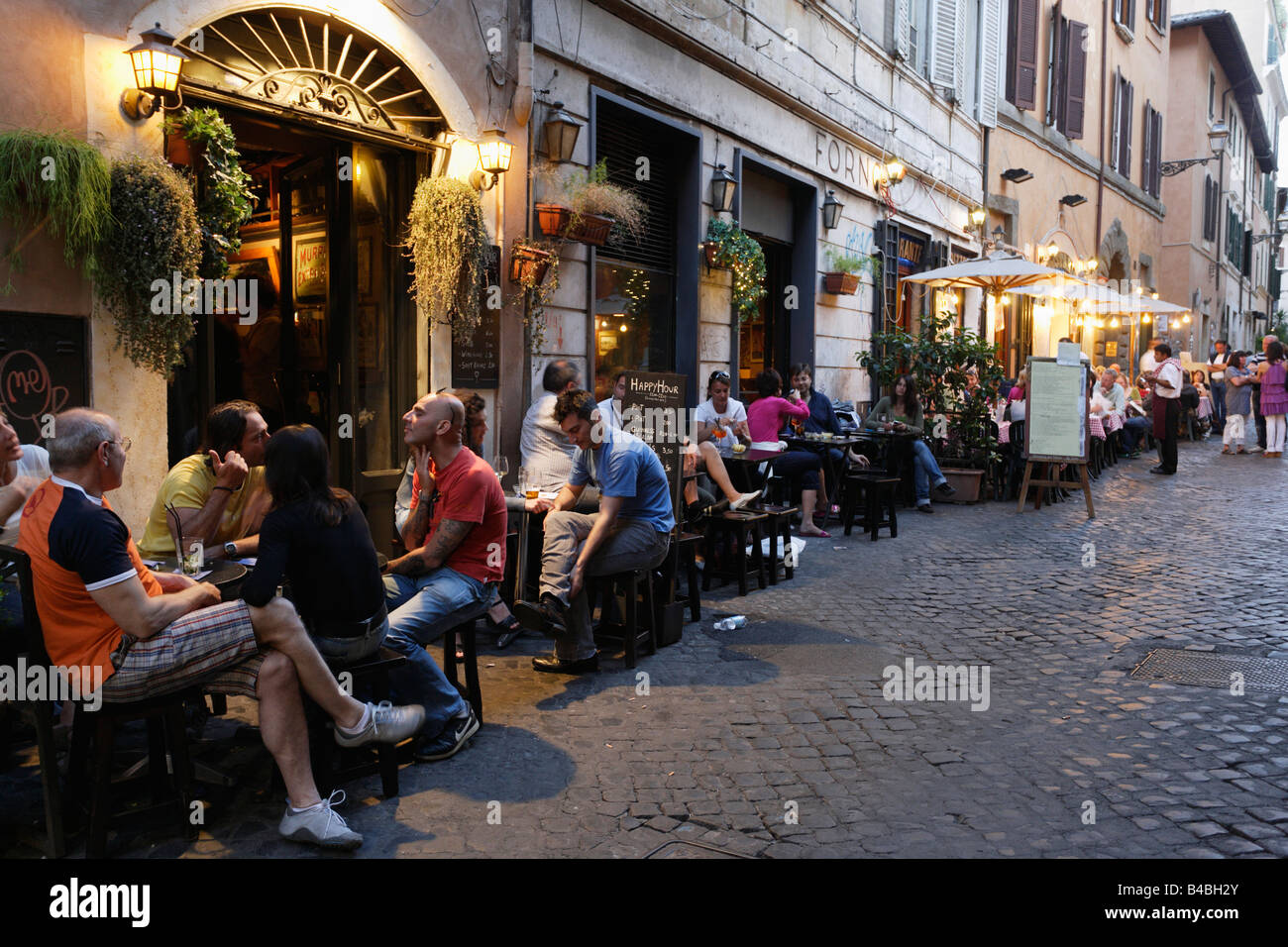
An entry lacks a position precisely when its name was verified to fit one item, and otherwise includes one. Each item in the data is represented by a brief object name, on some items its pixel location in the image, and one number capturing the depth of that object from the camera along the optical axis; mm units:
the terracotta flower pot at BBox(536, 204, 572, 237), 8133
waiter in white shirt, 14633
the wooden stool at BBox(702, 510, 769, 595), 7070
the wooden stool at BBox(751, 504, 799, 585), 7430
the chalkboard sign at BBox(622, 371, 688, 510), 6297
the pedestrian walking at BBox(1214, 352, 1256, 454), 18859
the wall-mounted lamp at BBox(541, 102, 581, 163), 8219
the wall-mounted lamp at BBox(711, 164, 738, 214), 10711
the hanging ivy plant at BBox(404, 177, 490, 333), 7145
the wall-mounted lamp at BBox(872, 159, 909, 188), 14562
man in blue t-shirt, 5227
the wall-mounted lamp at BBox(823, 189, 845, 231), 13266
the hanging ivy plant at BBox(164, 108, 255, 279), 5465
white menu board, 11078
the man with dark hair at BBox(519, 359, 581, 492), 7156
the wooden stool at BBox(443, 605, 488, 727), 4465
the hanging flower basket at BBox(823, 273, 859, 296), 13492
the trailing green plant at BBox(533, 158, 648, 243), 8305
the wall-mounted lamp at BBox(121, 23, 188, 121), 5230
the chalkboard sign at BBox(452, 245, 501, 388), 7680
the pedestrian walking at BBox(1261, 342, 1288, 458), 16938
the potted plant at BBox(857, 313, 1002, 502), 12391
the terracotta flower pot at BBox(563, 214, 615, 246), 8328
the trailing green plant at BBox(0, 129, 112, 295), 4641
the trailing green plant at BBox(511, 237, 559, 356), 8164
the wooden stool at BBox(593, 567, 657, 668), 5422
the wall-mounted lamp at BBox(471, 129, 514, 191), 7578
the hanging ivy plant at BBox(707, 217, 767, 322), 10766
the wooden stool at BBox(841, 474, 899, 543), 9430
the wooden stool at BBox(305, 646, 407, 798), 3580
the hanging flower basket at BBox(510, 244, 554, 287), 7906
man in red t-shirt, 4176
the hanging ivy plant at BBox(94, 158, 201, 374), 5000
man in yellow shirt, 4336
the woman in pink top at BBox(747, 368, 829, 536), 9203
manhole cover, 5145
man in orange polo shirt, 3104
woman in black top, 3541
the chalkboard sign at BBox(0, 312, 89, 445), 4879
